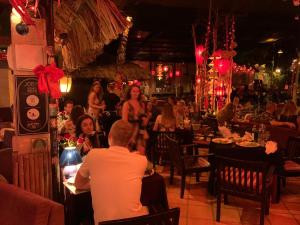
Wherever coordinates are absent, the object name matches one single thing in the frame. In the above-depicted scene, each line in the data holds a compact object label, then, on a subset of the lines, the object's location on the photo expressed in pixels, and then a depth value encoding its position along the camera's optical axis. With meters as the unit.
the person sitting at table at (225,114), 6.33
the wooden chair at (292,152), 4.42
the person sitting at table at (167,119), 5.68
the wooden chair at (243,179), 3.25
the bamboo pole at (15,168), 2.52
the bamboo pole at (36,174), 2.59
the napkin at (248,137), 4.22
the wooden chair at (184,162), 4.09
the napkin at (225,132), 4.58
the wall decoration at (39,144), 2.56
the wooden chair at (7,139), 4.53
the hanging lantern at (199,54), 6.86
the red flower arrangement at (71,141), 3.11
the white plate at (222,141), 4.16
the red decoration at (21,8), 1.85
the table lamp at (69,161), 2.81
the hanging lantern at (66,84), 5.48
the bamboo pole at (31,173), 2.58
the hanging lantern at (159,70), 15.77
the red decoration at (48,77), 2.38
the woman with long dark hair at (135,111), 5.14
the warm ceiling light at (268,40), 10.68
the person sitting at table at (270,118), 6.20
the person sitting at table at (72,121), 4.47
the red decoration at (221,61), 6.03
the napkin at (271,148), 3.70
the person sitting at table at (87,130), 3.62
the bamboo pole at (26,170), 2.55
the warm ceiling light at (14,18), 2.43
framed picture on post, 2.49
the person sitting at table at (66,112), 5.99
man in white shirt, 2.00
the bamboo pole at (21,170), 2.53
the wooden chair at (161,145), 4.99
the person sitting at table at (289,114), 6.37
